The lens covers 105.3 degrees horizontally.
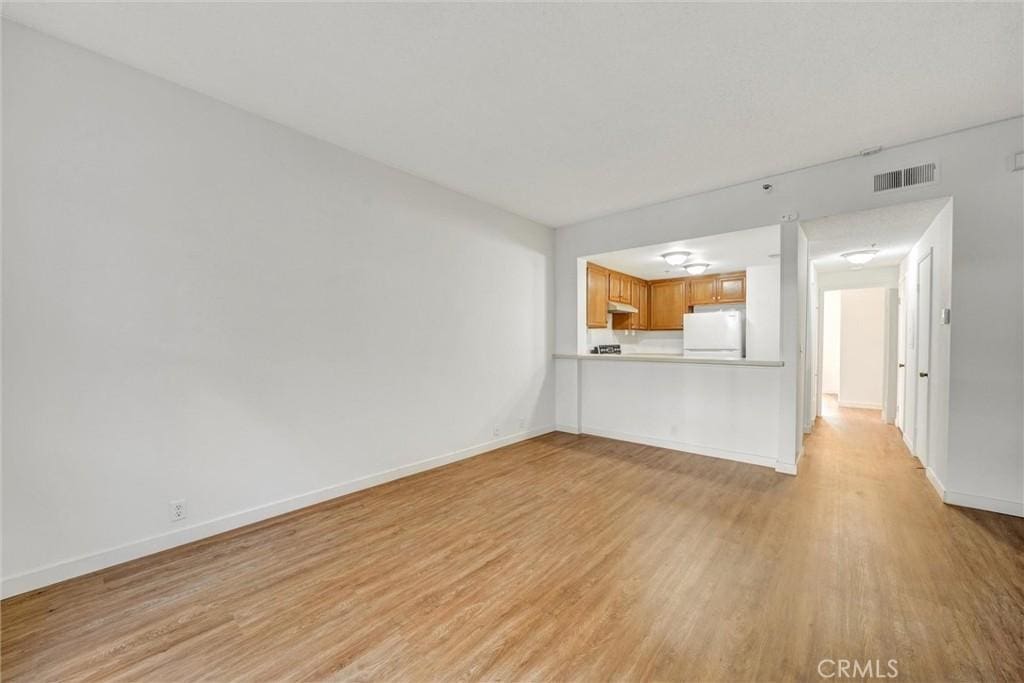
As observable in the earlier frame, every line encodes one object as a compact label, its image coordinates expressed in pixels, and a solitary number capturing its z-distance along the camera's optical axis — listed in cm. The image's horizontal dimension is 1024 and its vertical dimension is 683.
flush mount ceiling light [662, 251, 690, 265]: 539
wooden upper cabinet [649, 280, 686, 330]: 738
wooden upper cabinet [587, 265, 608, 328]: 582
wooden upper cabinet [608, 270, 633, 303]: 647
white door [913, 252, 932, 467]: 372
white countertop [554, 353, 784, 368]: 391
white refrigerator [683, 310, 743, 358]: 604
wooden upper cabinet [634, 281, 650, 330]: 750
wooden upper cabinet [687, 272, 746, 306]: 667
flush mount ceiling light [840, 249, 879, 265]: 496
